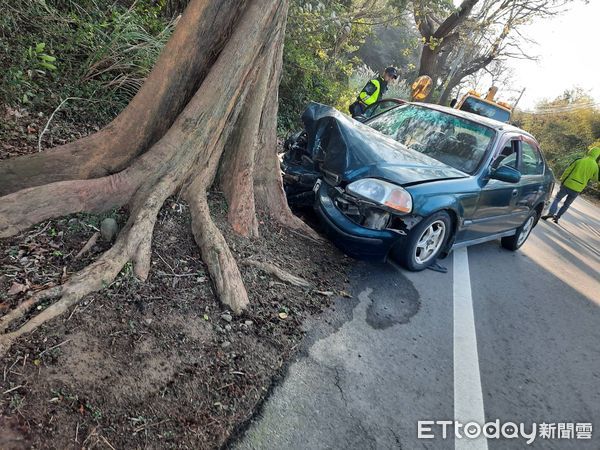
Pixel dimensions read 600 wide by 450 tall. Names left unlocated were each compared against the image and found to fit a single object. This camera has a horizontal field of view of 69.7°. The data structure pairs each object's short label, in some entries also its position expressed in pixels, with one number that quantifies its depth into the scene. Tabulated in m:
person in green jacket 9.93
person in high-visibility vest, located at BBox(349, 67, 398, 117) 8.28
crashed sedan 4.26
